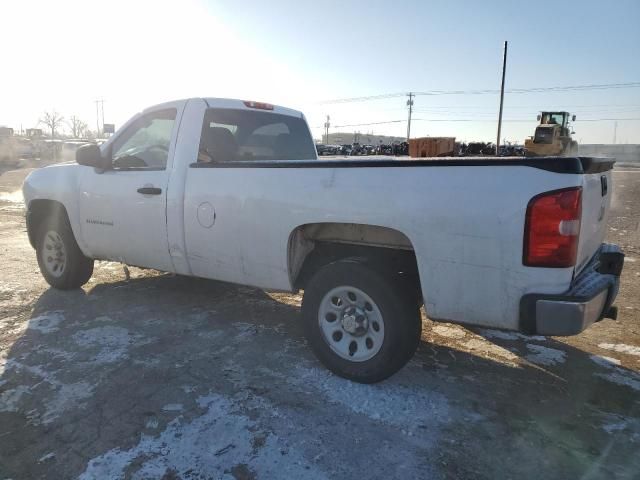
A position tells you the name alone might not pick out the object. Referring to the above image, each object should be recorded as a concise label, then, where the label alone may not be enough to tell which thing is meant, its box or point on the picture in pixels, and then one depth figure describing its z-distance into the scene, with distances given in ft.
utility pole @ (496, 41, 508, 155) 115.14
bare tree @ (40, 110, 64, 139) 344.41
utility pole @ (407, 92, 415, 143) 269.23
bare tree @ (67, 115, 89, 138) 373.85
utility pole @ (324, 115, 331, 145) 377.44
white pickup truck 8.28
